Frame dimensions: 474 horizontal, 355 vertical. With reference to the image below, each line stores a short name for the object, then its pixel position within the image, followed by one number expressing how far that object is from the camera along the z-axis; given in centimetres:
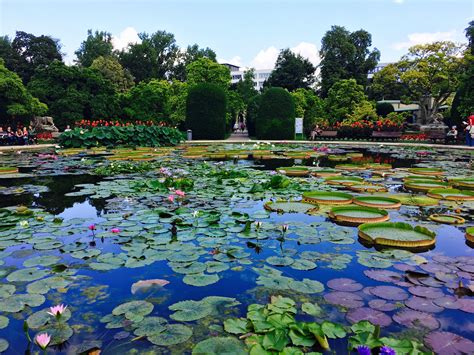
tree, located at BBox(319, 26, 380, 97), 3803
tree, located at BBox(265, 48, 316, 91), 4047
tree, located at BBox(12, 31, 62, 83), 4028
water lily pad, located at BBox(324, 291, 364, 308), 228
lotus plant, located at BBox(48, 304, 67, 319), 174
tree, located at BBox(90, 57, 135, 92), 3731
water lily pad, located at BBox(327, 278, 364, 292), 248
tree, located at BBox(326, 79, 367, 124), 2804
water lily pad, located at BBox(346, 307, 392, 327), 208
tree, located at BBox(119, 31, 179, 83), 4750
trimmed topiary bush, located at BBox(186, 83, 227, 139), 2138
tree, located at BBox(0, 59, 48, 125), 1958
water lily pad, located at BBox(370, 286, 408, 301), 235
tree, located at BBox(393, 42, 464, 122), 2716
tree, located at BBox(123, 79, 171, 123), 2814
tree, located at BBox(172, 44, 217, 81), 5106
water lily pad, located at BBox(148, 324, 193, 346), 190
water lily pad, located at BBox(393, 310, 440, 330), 205
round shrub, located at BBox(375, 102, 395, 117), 3759
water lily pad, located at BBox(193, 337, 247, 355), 178
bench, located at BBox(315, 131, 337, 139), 2198
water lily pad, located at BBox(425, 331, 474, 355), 183
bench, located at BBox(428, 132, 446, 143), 1823
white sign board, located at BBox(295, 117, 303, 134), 2161
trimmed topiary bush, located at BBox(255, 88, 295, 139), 2116
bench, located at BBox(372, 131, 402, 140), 2060
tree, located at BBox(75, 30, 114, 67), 4643
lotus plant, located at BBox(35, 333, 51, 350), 148
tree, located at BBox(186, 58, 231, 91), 2664
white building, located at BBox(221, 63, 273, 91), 9946
